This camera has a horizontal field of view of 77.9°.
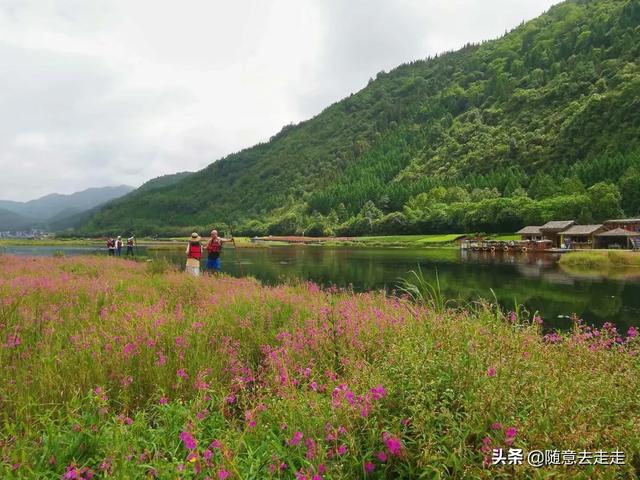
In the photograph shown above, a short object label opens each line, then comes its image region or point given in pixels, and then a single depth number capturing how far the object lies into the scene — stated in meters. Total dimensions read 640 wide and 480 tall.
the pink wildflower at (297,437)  2.77
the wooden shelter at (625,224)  66.69
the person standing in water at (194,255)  16.19
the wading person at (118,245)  38.47
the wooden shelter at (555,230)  72.88
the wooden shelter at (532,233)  77.75
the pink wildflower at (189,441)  2.48
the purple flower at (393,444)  2.61
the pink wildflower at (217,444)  2.78
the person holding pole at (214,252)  17.34
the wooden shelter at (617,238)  62.16
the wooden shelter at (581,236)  66.69
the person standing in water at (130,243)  41.09
